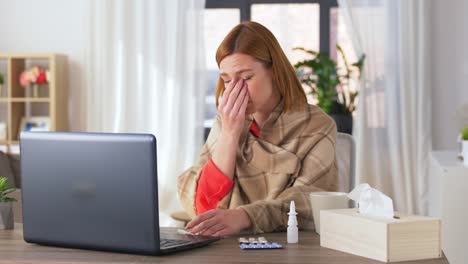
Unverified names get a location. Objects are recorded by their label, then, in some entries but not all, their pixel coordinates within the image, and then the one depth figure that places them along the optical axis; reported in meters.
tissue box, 1.81
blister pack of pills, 1.98
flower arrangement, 6.77
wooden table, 1.85
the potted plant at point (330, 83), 6.21
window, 6.75
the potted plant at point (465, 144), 4.07
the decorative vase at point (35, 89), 6.80
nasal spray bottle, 2.08
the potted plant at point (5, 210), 2.33
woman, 2.52
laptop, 1.84
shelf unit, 6.73
